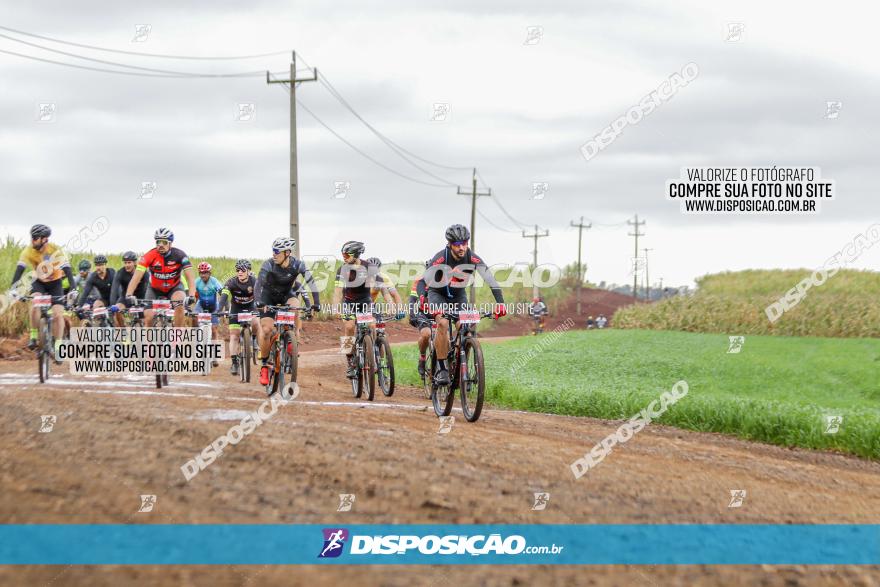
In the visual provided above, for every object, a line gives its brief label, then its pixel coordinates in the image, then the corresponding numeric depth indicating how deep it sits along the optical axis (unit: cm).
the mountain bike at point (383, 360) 1276
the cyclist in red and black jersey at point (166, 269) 1356
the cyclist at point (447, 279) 1045
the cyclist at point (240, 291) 1512
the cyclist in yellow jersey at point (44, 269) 1395
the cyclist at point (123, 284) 1462
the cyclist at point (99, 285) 1616
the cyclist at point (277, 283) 1187
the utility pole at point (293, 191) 2941
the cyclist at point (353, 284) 1247
